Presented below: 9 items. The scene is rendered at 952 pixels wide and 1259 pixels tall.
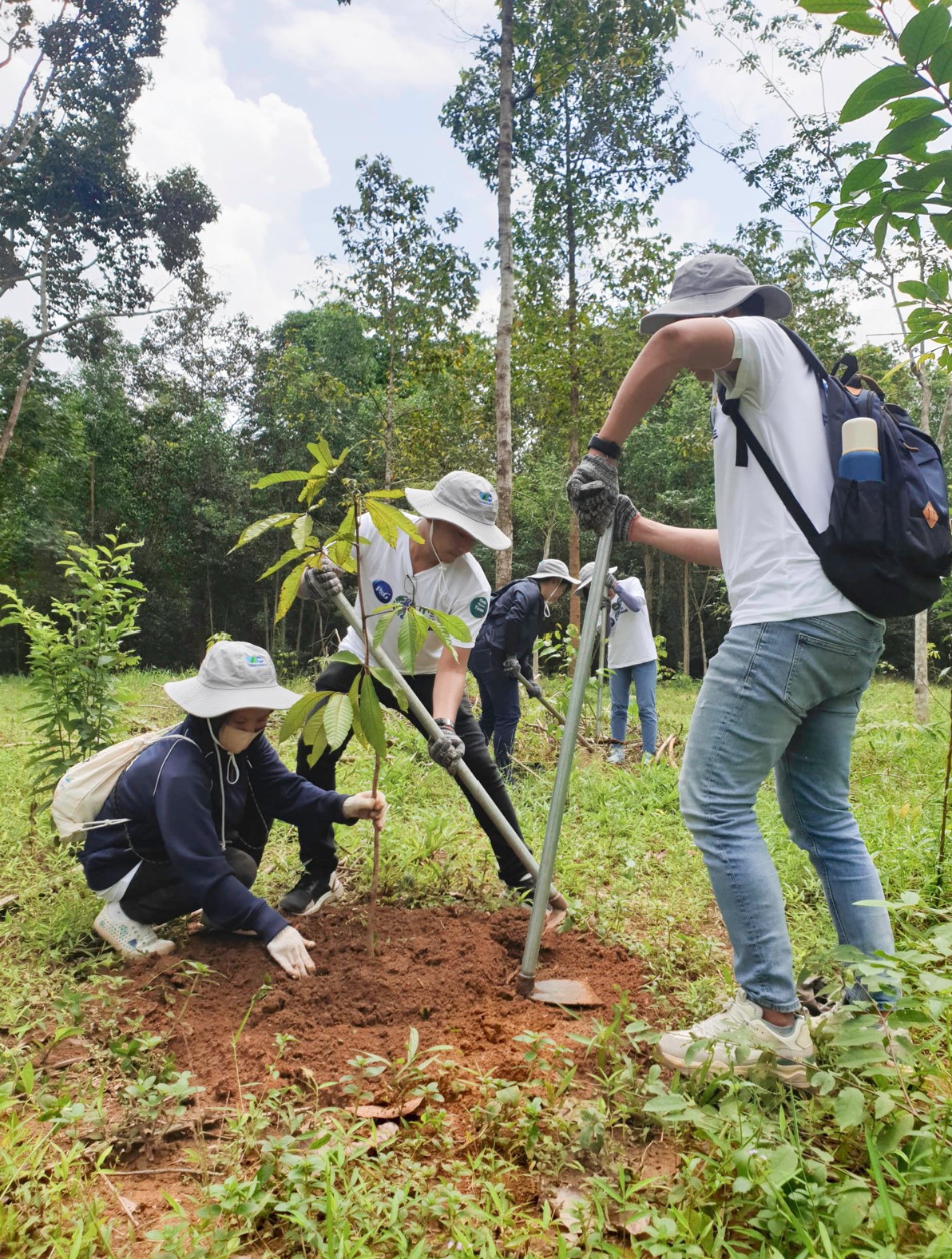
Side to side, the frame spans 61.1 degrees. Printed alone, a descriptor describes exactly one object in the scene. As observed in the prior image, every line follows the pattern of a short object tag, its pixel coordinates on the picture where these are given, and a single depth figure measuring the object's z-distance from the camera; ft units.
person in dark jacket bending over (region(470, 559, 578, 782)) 17.93
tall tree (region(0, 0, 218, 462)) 46.62
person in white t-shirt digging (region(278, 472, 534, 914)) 9.68
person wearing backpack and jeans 5.55
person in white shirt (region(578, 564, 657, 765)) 20.85
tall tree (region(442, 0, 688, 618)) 30.55
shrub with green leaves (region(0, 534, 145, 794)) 11.51
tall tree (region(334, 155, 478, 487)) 34.55
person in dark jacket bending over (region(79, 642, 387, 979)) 8.09
